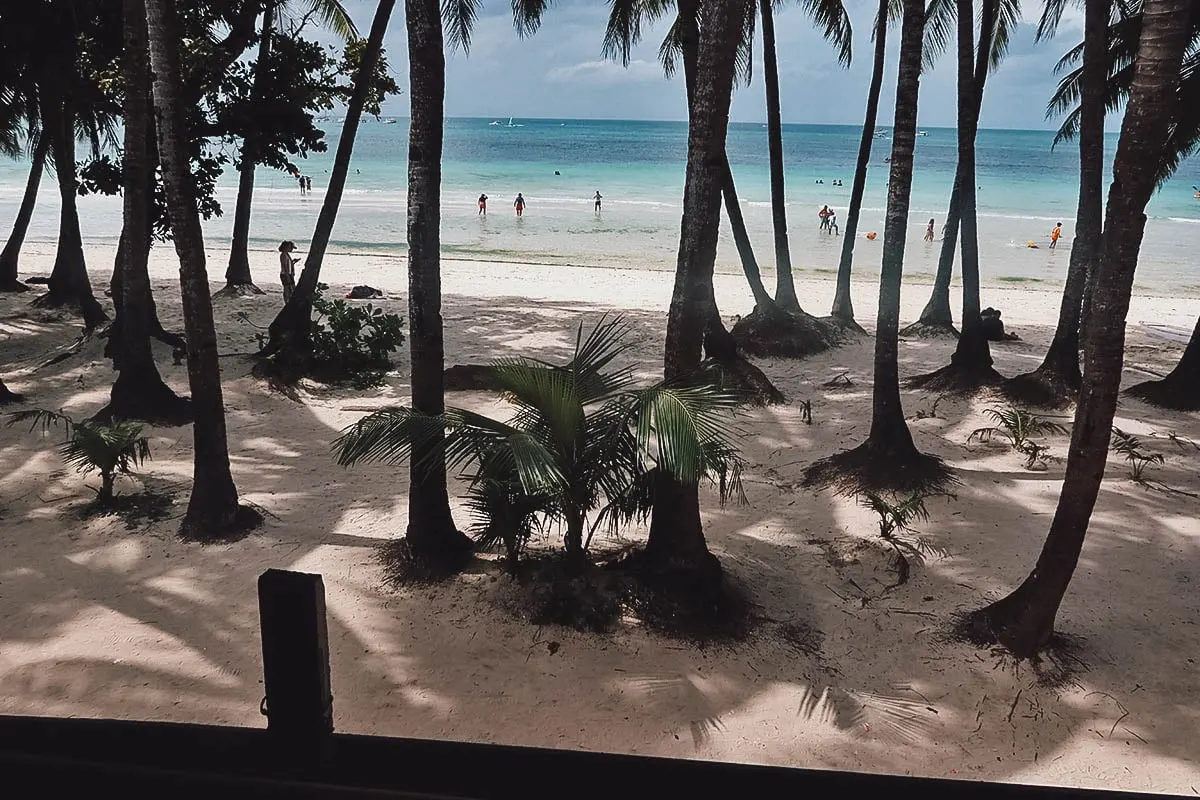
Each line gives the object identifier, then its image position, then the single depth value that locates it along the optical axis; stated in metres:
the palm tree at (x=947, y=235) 14.17
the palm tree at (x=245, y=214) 16.08
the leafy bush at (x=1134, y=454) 7.64
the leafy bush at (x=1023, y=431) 8.23
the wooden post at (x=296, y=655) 1.28
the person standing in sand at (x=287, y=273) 13.70
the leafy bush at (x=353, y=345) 11.06
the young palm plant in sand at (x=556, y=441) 5.25
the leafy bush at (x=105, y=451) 6.99
